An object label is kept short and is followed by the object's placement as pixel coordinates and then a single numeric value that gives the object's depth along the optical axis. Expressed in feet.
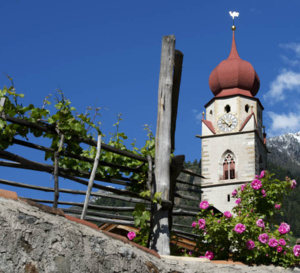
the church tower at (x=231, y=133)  122.01
